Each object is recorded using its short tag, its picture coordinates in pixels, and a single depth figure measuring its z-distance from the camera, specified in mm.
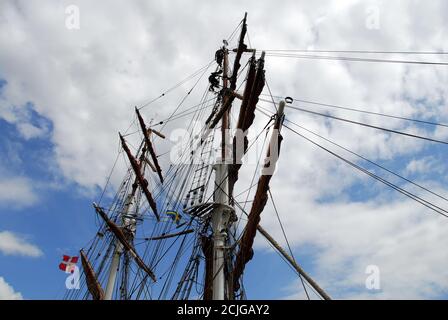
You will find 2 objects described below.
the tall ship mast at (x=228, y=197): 10914
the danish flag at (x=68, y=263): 21141
